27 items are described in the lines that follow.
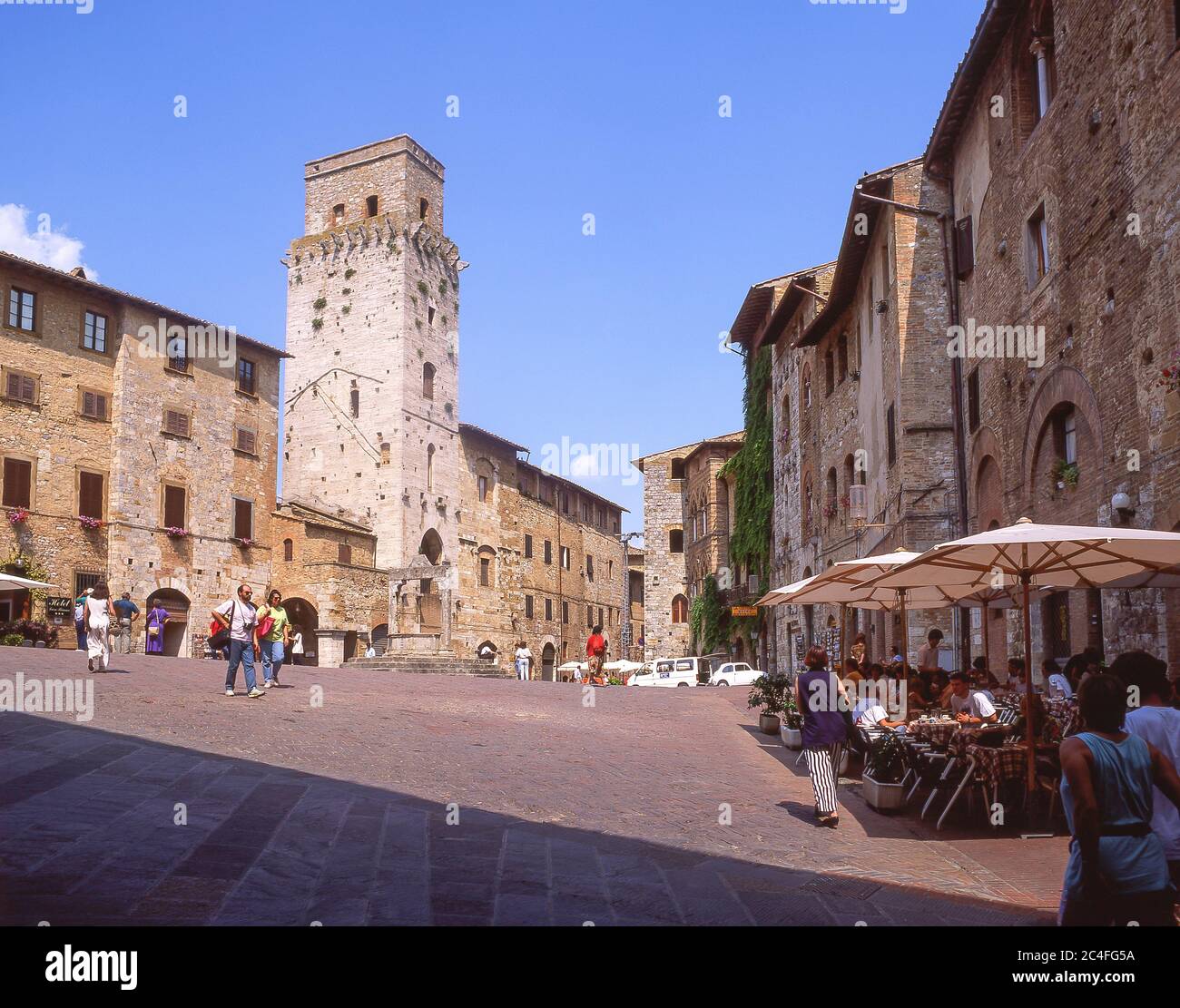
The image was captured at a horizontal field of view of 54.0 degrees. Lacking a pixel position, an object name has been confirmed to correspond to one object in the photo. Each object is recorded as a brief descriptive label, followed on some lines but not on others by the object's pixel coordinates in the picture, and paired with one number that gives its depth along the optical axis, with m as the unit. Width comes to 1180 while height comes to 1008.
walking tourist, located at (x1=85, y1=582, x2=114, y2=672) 18.61
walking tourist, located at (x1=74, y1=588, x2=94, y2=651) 26.09
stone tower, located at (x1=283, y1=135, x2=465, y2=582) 45.66
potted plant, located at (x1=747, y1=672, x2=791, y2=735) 16.47
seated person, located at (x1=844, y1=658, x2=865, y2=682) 13.27
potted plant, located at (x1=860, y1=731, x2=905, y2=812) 9.95
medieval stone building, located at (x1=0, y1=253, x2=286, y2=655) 31.41
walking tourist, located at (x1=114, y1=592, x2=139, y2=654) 30.72
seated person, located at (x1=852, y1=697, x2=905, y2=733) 11.80
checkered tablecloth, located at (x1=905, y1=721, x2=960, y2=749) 10.07
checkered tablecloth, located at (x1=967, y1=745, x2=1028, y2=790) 9.03
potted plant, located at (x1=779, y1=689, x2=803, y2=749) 14.61
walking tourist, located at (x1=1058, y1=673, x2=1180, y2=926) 4.14
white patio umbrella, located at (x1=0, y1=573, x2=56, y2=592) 17.38
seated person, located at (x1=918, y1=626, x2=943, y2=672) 16.91
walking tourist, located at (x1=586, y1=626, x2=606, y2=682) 28.53
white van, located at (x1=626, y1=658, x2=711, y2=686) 41.25
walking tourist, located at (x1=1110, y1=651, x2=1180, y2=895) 4.87
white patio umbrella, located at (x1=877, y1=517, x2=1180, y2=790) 8.88
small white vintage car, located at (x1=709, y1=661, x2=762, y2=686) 38.00
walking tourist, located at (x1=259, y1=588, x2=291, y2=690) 19.25
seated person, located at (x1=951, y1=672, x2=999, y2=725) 10.88
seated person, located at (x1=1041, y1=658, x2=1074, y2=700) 12.10
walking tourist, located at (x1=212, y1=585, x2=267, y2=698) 16.03
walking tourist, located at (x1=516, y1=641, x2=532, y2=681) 38.31
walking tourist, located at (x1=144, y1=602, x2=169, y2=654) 32.06
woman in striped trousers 9.27
